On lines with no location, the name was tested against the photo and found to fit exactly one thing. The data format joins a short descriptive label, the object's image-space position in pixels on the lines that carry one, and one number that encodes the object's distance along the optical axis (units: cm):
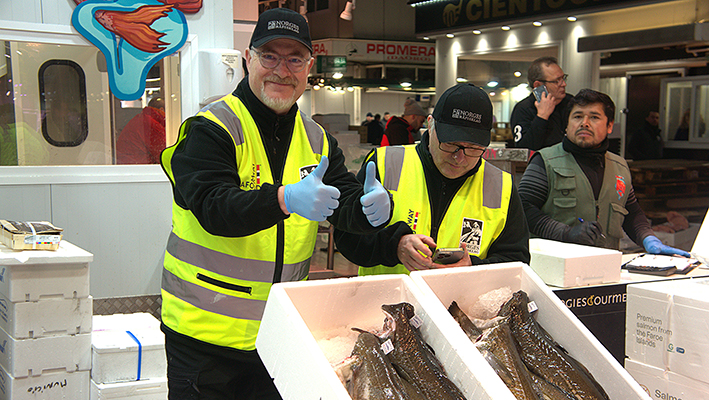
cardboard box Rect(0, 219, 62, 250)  330
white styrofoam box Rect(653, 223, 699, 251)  604
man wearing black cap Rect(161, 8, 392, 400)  185
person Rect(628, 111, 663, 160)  873
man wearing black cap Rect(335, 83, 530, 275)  216
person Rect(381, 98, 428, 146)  848
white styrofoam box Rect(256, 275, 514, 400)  128
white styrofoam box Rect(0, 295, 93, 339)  323
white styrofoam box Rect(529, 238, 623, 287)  271
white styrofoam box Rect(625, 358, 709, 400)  188
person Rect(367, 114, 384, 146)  1345
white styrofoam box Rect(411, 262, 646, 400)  151
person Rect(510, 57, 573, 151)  448
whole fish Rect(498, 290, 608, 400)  144
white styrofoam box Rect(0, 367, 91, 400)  327
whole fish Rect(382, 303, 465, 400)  135
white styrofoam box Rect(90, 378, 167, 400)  337
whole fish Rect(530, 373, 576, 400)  139
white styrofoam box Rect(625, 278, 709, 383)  188
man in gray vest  346
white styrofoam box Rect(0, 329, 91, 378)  325
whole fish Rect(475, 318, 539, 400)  137
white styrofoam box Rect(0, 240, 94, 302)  321
